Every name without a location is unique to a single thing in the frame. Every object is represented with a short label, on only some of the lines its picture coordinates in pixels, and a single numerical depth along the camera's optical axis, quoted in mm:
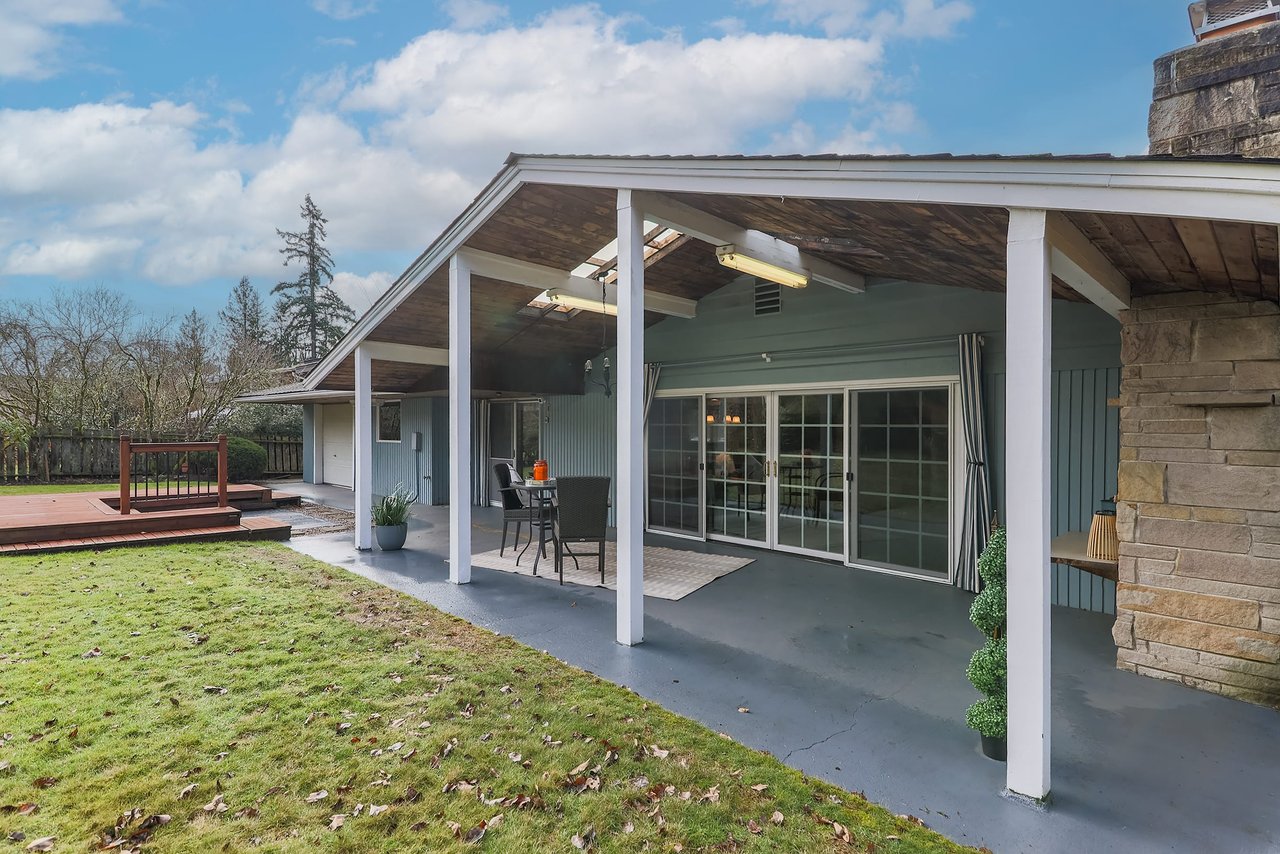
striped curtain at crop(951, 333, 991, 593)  5074
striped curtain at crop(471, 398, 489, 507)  10789
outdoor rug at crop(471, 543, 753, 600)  5406
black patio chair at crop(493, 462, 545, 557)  6465
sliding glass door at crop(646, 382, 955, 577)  5570
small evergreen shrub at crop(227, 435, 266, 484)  14016
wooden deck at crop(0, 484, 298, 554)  6492
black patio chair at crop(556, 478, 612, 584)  5453
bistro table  5965
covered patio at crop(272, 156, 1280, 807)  2289
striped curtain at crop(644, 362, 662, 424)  7824
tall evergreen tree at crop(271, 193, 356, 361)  25984
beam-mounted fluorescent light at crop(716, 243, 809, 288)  4410
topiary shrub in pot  2523
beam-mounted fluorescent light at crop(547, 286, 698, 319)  6172
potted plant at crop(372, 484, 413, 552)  6891
